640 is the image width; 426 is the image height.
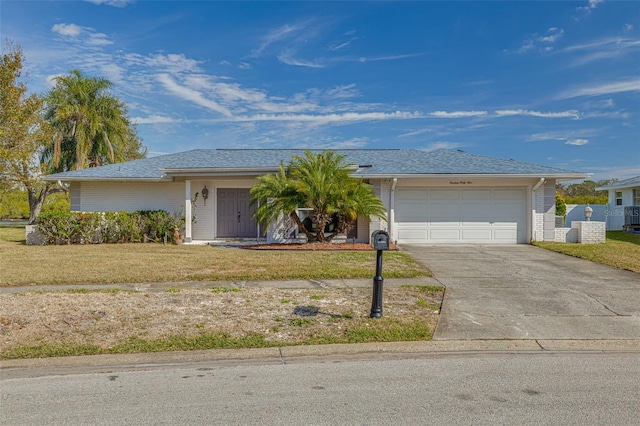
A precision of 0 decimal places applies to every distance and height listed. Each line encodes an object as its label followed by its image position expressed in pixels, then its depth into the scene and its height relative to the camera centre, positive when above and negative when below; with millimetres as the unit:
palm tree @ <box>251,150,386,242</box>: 14141 +850
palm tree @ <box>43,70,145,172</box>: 27312 +6290
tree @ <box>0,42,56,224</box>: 17562 +4187
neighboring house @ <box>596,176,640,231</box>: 24281 +1091
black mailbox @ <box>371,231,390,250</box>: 5902 -293
